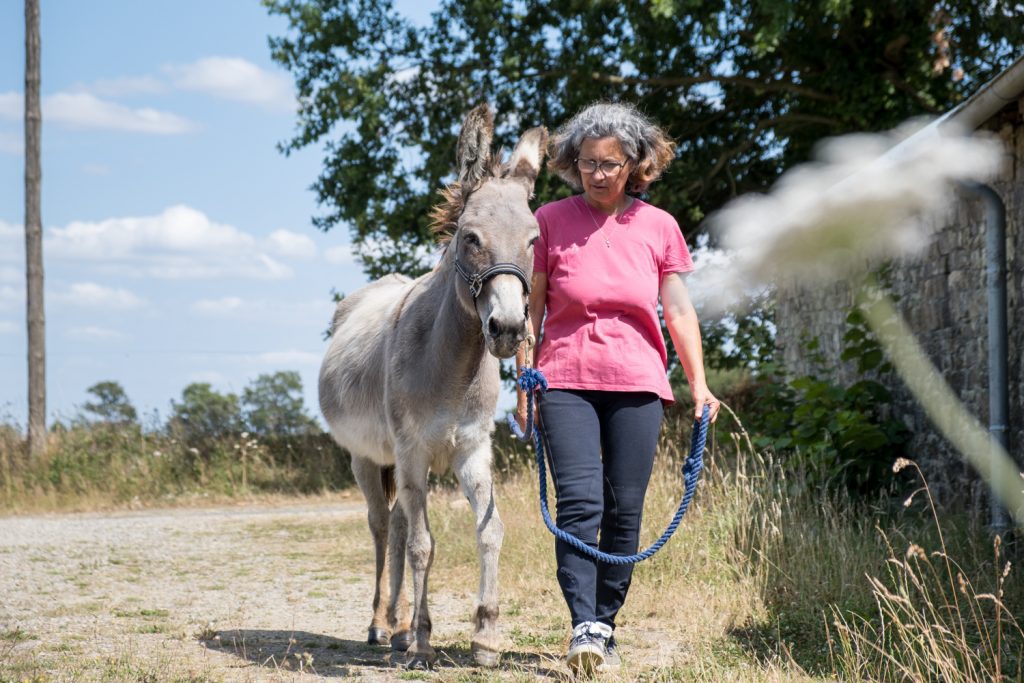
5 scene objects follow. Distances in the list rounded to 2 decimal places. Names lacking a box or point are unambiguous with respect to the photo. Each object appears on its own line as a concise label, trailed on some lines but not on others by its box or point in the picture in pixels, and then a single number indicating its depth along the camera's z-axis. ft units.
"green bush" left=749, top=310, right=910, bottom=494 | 29.19
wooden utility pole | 54.29
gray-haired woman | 14.03
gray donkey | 14.33
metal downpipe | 24.70
